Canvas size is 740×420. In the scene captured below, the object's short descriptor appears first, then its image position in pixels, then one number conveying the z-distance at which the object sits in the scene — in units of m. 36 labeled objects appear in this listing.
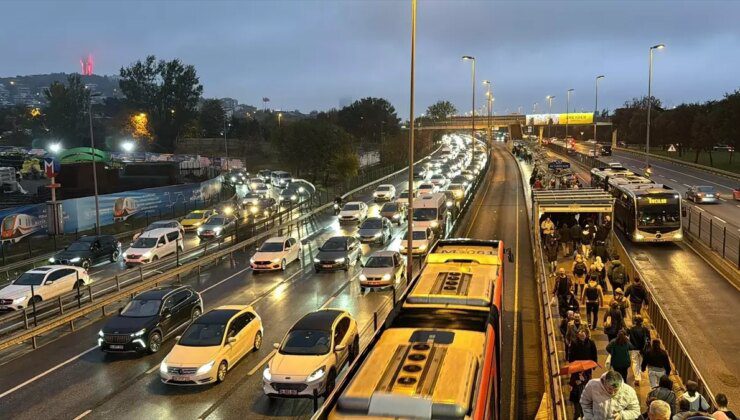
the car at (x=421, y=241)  29.91
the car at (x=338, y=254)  27.86
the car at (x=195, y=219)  41.06
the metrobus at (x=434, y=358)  7.17
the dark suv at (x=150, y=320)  17.08
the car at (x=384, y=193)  55.66
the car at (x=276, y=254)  28.16
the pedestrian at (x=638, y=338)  12.98
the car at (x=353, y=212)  43.09
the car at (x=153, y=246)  30.06
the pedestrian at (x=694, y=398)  9.01
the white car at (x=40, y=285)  21.84
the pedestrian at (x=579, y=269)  19.14
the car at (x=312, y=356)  13.61
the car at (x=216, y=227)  37.78
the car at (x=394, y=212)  42.15
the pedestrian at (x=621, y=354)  11.80
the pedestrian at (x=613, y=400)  8.21
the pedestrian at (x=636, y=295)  16.73
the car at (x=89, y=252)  29.36
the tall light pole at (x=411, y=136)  21.12
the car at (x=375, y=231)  34.47
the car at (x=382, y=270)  23.94
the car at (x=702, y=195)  44.16
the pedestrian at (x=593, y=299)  16.67
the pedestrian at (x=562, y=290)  16.88
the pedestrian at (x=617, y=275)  18.27
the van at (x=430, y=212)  34.50
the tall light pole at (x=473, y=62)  59.78
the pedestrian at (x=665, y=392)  9.27
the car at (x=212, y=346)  14.70
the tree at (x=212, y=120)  143.88
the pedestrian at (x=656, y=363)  11.38
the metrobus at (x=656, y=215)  28.97
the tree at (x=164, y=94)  118.00
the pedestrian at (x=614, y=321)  13.98
